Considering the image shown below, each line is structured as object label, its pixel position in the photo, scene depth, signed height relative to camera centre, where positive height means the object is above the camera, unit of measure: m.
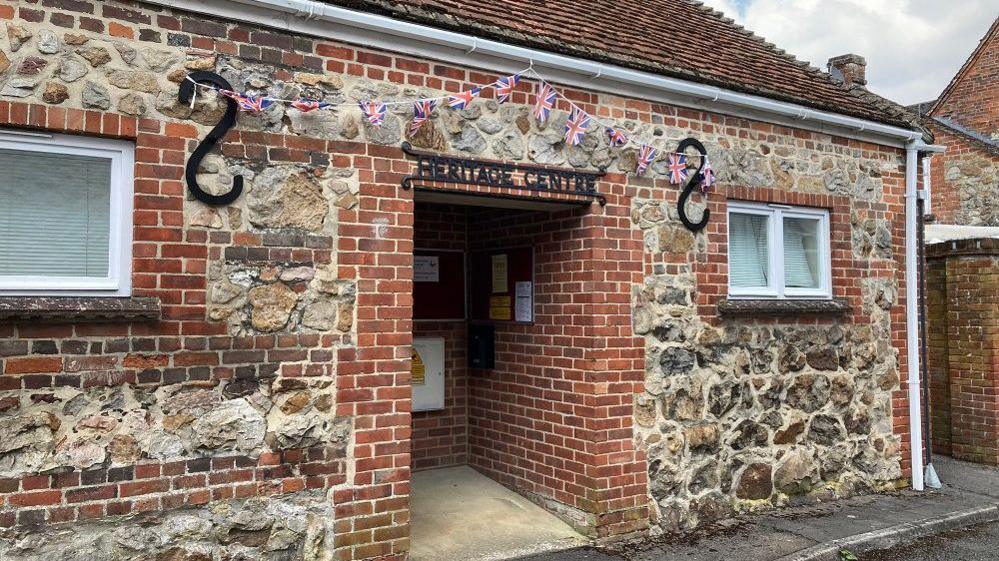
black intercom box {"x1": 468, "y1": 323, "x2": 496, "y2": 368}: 7.16 -0.37
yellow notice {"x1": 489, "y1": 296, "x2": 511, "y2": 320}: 7.07 -0.01
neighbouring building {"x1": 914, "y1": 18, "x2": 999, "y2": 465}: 9.33 -0.48
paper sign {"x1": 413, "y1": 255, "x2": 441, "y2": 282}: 7.24 +0.36
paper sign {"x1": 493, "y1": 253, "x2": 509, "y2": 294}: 7.13 +0.30
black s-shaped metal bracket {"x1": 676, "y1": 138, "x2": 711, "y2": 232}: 6.66 +1.01
